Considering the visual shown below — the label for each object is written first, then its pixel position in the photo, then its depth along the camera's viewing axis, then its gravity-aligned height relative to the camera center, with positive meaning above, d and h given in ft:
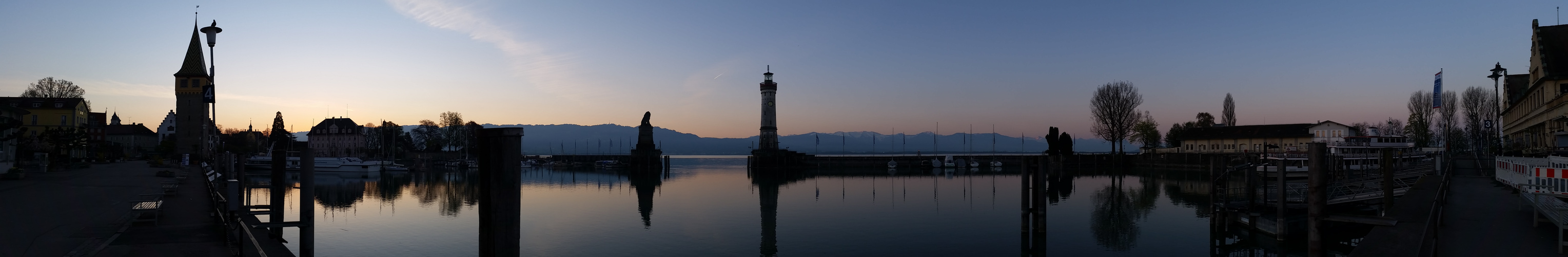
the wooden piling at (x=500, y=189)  24.53 -1.45
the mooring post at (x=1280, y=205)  59.52 -4.85
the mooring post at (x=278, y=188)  58.90 -3.44
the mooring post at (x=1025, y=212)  67.36 -6.10
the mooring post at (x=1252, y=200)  68.59 -5.07
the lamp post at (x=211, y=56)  58.08 +7.16
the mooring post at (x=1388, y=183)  60.91 -3.00
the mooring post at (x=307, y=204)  50.80 -3.99
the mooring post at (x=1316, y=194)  41.91 -2.69
